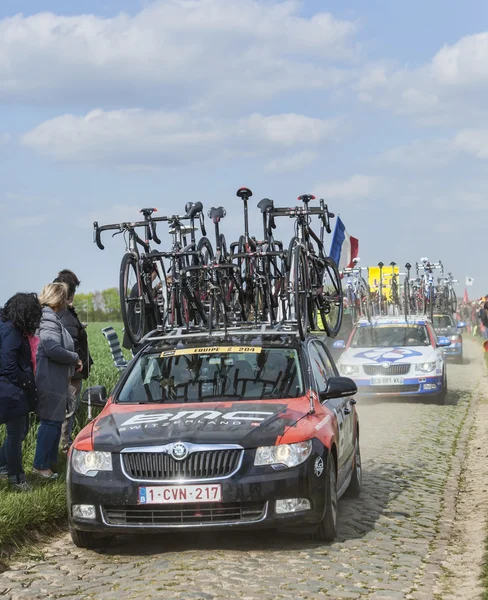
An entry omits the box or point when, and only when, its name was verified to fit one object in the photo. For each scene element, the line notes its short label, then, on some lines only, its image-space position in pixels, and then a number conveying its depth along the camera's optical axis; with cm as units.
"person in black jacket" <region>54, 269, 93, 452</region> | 1137
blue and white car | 2050
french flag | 2259
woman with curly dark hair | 927
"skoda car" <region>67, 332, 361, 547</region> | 741
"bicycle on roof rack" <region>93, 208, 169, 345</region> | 1047
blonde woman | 984
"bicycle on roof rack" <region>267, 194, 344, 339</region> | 1053
